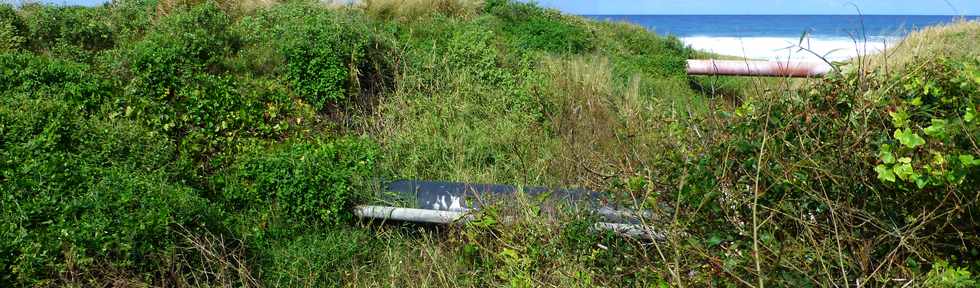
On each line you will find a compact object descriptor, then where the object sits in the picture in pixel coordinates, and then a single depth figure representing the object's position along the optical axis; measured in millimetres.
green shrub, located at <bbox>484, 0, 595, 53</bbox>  11445
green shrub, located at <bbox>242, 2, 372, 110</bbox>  8391
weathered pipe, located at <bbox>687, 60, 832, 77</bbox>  11141
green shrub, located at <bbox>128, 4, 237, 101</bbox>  7633
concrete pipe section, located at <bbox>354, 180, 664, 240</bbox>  5104
